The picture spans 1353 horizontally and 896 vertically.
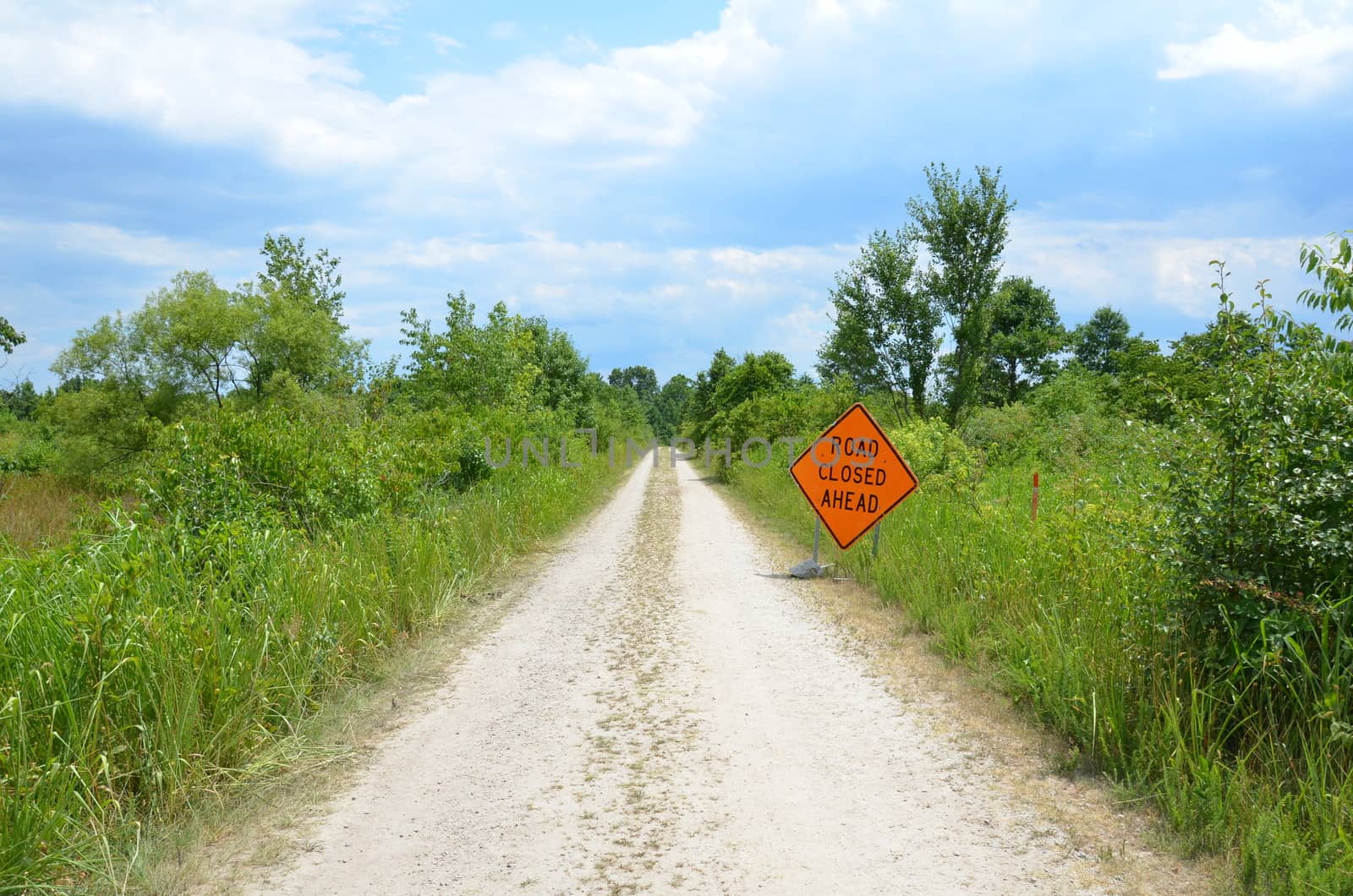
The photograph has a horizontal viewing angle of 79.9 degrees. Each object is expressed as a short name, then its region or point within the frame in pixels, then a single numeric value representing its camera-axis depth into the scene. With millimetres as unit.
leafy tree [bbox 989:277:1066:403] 56375
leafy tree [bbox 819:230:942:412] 26578
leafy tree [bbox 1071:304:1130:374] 61938
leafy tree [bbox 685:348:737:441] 53841
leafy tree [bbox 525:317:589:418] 44156
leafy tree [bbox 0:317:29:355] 32812
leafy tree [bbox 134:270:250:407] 35094
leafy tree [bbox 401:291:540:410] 25672
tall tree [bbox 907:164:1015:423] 25672
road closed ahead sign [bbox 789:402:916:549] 9586
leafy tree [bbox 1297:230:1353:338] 3918
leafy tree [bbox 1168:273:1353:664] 3693
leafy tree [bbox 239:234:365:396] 37031
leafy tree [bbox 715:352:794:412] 40278
